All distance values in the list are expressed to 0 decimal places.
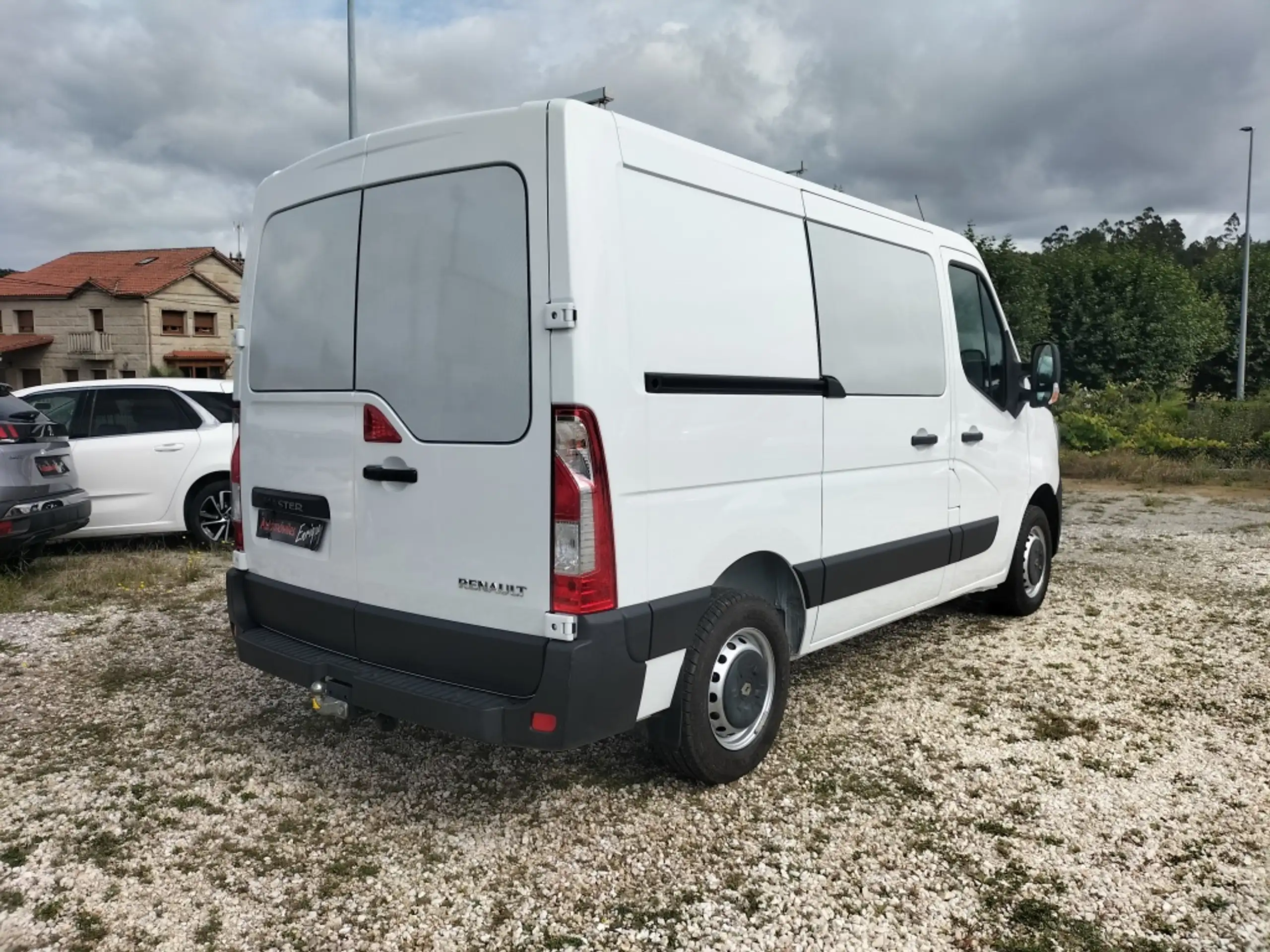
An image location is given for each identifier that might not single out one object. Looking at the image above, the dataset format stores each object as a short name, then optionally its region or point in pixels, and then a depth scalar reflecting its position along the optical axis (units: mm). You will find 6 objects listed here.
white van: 2980
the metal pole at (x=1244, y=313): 24647
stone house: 41969
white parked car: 7766
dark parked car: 6414
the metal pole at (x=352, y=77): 11992
